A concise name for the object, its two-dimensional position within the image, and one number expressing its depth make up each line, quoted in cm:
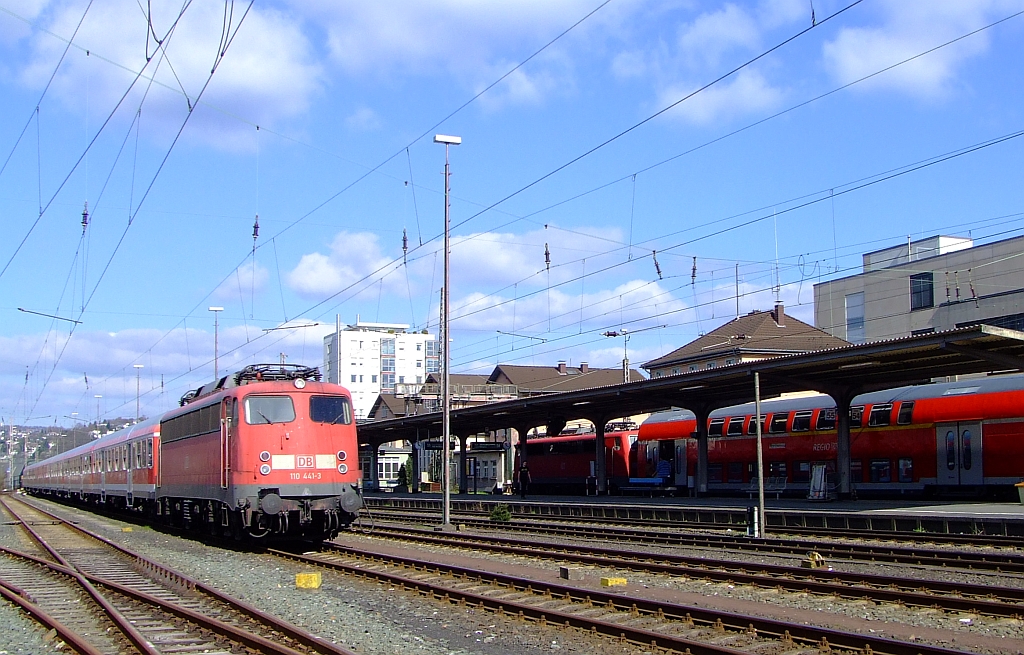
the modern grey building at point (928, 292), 5394
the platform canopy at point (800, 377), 2397
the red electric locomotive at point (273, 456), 1998
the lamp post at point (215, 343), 4616
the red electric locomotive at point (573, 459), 4803
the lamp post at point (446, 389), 2622
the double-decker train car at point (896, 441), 2902
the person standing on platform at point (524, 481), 4878
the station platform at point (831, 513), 2266
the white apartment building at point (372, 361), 12456
